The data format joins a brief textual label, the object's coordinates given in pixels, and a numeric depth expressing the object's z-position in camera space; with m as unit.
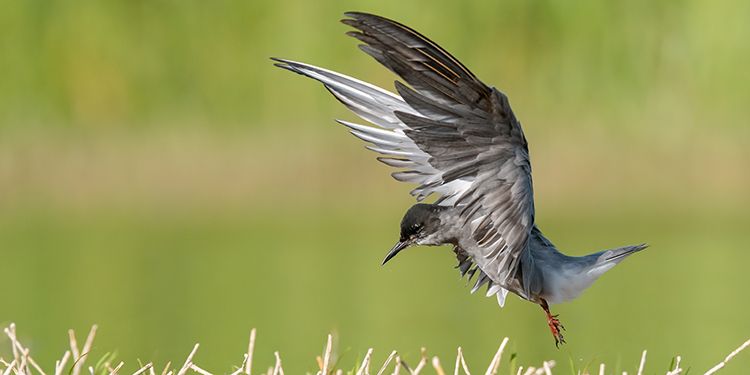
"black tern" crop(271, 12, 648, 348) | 7.28
